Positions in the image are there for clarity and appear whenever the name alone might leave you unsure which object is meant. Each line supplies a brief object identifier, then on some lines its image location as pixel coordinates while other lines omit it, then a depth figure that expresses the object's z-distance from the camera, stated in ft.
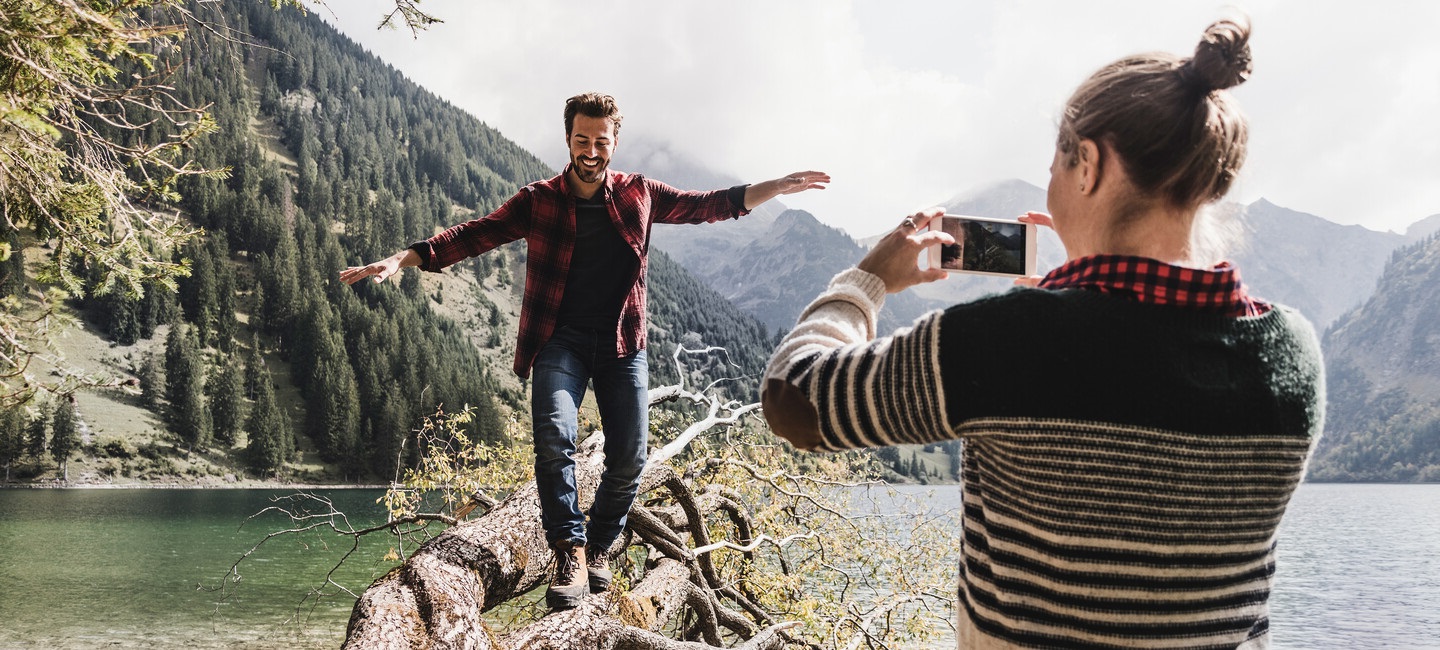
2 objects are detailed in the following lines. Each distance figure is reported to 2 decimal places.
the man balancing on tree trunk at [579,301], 13.33
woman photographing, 3.84
